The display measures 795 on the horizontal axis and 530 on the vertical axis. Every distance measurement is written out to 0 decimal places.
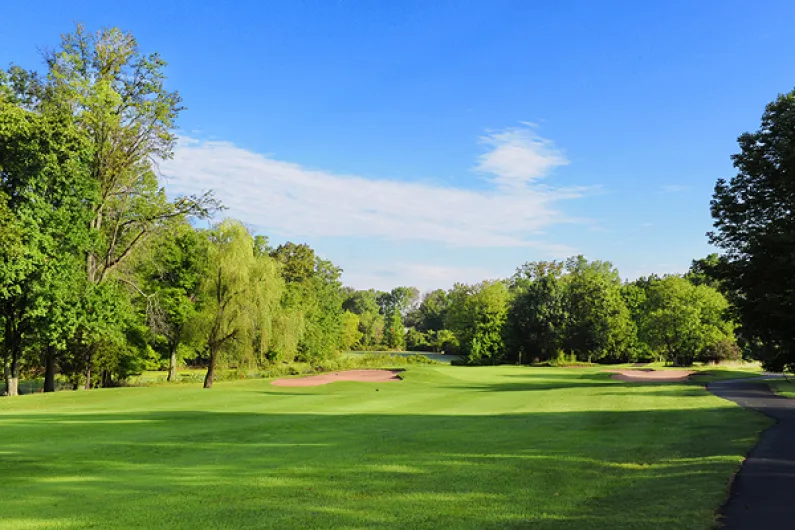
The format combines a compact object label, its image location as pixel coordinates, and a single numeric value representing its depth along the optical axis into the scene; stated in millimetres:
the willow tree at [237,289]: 34625
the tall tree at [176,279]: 43406
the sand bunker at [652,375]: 43938
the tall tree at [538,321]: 78750
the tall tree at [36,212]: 27312
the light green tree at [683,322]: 66812
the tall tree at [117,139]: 32281
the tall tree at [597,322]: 75500
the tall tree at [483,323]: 85062
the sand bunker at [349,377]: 39781
